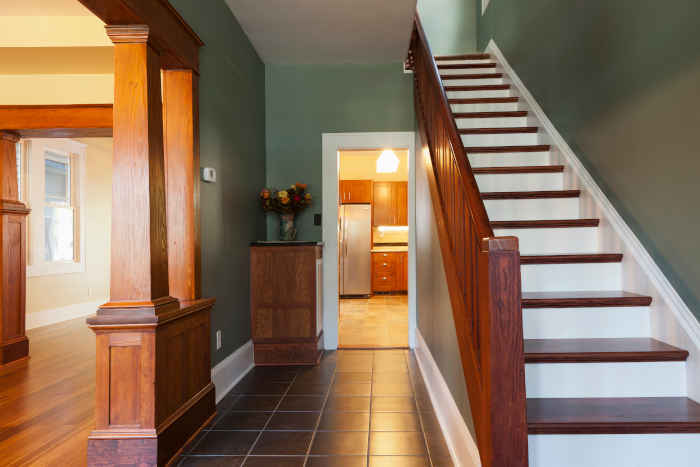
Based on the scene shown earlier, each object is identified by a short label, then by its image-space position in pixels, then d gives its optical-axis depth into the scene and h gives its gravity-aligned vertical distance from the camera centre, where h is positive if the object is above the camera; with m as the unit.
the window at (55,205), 6.42 +0.49
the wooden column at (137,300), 2.24 -0.30
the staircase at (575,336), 1.72 -0.48
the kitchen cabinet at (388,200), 9.73 +0.73
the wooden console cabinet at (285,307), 4.30 -0.62
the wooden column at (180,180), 2.86 +0.35
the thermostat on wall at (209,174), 3.15 +0.43
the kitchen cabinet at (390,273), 9.47 -0.73
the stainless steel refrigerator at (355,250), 9.06 -0.25
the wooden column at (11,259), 4.42 -0.18
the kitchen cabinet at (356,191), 9.41 +0.89
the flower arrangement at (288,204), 4.56 +0.31
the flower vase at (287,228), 4.62 +0.09
